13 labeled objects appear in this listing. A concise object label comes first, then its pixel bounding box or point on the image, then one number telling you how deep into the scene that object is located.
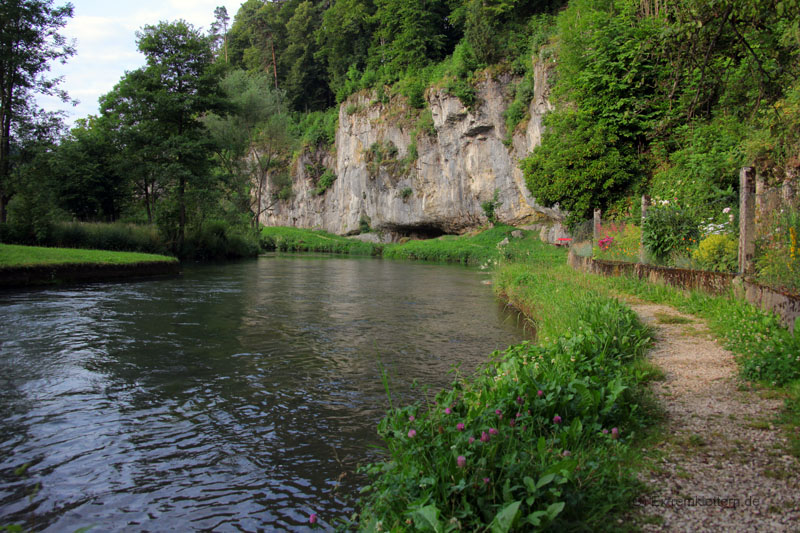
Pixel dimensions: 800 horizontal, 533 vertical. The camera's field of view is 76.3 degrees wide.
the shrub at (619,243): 11.68
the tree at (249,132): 36.81
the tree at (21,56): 20.75
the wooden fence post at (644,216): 10.79
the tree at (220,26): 79.06
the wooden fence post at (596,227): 14.41
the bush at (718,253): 8.01
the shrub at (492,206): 37.53
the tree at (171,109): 24.19
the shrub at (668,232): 9.91
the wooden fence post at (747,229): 6.93
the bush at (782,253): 5.60
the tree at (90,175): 22.61
